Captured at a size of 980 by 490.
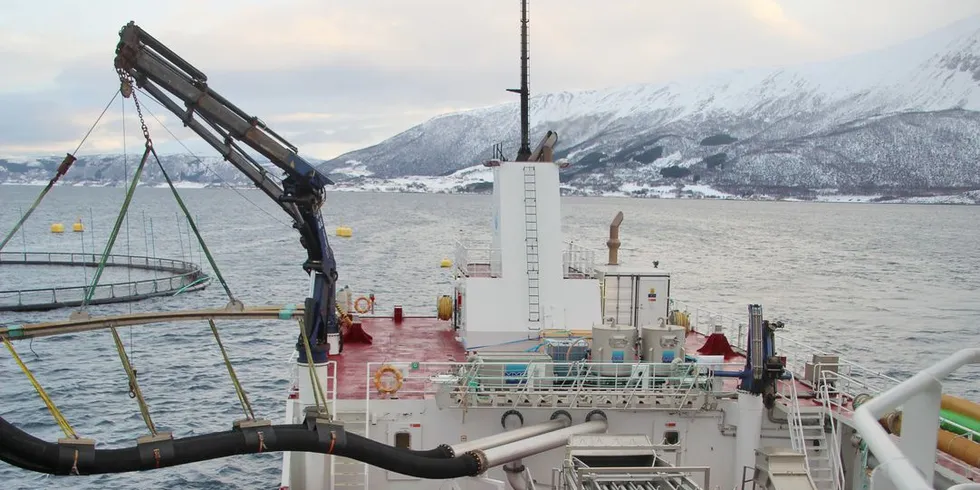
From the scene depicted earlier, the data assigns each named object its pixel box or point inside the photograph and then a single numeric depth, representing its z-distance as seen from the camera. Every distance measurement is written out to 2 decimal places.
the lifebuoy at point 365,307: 32.19
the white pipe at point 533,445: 17.88
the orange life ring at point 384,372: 20.00
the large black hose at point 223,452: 12.98
